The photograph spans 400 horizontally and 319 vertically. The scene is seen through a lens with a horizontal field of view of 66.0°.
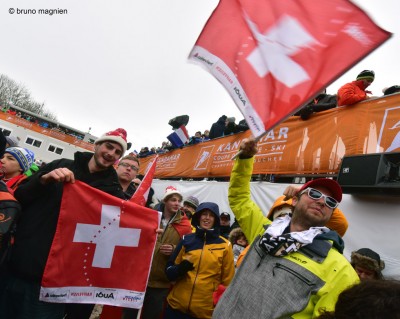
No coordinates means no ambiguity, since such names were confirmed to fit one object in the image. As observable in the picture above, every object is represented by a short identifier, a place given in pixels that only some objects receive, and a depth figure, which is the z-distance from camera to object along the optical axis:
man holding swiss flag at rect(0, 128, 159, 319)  2.12
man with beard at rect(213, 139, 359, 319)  1.54
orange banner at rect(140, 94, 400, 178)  3.78
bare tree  44.74
